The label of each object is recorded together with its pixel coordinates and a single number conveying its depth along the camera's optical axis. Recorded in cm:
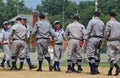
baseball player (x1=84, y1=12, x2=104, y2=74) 1642
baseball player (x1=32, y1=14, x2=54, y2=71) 1781
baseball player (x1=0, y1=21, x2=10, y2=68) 2066
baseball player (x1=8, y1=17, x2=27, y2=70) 1808
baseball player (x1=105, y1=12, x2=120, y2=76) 1605
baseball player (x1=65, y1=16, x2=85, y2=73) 1695
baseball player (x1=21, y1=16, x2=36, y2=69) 1873
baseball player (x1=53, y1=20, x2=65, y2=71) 1917
